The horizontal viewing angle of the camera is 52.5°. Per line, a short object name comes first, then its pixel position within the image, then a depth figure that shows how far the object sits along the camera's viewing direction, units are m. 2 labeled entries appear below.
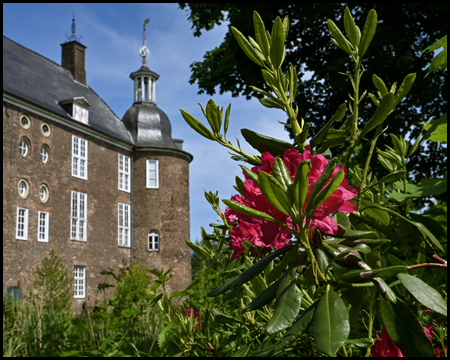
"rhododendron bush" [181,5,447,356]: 0.60
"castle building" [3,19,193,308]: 16.34
